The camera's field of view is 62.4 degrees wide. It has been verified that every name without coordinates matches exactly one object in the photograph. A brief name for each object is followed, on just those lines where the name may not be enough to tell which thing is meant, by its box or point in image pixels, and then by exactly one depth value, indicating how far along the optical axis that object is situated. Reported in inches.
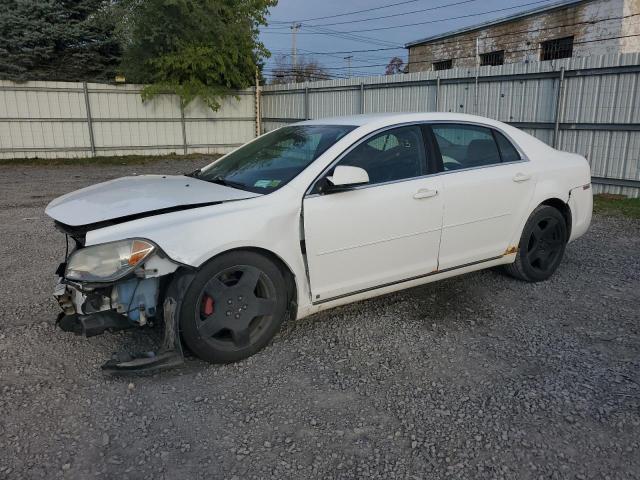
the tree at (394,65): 2070.9
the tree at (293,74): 1669.0
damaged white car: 123.5
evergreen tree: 763.4
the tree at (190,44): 700.7
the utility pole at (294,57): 1812.3
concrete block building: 731.4
